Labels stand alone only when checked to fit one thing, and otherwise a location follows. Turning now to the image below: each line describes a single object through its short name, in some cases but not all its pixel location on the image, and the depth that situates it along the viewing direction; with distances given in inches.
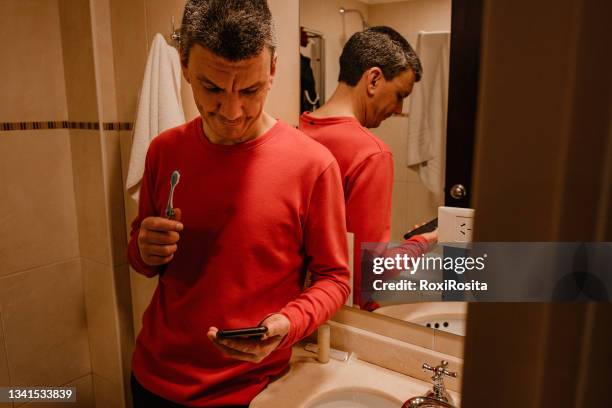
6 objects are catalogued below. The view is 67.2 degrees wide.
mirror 38.6
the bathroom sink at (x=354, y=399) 42.7
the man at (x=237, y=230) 38.4
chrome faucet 37.8
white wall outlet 37.7
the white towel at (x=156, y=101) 51.3
